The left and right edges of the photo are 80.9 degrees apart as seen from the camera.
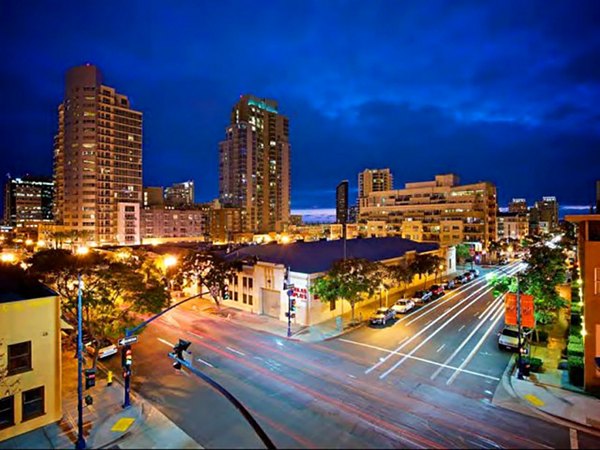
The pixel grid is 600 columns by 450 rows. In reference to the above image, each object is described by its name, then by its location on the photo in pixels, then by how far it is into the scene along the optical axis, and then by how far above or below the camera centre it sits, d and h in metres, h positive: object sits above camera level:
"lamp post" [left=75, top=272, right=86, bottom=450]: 16.45 -7.85
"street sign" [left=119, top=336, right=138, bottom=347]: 18.52 -5.86
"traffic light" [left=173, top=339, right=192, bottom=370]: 15.49 -5.27
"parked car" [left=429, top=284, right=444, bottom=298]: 50.78 -9.34
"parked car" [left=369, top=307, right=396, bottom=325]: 35.83 -9.27
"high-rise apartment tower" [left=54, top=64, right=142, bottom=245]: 116.00 +22.81
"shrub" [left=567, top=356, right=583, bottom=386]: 21.73 -9.14
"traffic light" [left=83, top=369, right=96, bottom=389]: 18.67 -7.77
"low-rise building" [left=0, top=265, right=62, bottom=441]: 18.14 -6.88
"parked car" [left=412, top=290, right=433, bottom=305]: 45.56 -9.37
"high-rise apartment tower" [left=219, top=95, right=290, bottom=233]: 176.00 +32.77
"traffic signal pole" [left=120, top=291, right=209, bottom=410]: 19.05 -7.68
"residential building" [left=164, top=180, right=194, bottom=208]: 144.38 +10.50
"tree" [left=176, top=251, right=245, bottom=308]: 40.62 -4.82
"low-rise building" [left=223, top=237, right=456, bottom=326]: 37.03 -5.19
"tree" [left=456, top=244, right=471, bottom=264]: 86.94 -6.57
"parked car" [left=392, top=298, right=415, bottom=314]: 40.84 -9.31
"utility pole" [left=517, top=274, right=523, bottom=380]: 22.78 -8.42
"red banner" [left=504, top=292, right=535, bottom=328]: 24.17 -5.99
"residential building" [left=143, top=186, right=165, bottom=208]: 160.00 +16.07
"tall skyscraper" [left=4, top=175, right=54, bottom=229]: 171.18 +4.72
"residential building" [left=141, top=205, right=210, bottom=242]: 128.25 +2.76
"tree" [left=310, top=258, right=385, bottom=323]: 35.18 -5.57
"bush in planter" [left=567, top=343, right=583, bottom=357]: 23.38 -8.52
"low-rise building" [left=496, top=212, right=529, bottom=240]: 168.62 -0.50
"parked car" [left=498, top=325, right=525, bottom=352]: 28.19 -9.38
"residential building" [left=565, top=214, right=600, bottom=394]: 20.80 -5.26
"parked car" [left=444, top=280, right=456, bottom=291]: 56.81 -9.75
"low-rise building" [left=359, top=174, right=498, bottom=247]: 114.38 +5.74
